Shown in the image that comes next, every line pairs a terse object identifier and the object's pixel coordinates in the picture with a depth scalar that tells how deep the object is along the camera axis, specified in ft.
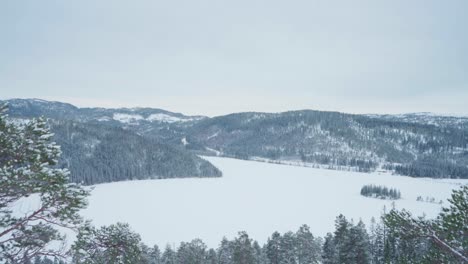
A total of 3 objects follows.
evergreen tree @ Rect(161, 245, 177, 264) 119.73
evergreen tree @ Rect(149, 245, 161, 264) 116.67
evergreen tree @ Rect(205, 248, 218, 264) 110.09
